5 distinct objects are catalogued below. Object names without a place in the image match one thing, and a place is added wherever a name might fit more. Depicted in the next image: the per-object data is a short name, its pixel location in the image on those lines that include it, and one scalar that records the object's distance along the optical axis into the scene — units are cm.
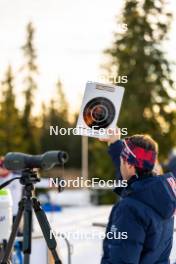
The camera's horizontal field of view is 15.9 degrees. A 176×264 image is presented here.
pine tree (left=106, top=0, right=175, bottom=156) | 2552
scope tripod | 377
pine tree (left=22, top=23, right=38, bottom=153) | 4725
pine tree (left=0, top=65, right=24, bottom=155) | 4256
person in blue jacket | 327
